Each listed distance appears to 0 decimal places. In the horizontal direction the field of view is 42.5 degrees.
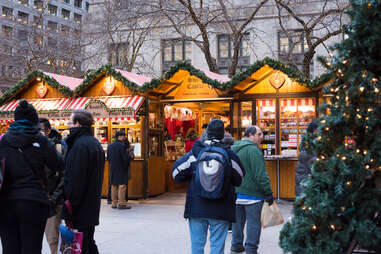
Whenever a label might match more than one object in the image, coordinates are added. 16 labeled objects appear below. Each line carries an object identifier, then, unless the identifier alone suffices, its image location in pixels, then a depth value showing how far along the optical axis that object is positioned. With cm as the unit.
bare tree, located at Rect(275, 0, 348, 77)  1641
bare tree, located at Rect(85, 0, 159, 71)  1917
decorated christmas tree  396
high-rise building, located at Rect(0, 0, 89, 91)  2536
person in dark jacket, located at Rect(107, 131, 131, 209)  1159
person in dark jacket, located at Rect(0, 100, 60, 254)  431
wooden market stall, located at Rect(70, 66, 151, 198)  1277
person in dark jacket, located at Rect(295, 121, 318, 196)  689
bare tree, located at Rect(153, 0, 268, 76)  1754
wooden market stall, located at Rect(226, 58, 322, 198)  1246
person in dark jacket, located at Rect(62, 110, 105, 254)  518
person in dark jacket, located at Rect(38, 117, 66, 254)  522
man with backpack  491
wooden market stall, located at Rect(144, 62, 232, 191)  1274
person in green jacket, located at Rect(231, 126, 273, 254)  636
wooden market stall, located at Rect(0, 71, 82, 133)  1359
